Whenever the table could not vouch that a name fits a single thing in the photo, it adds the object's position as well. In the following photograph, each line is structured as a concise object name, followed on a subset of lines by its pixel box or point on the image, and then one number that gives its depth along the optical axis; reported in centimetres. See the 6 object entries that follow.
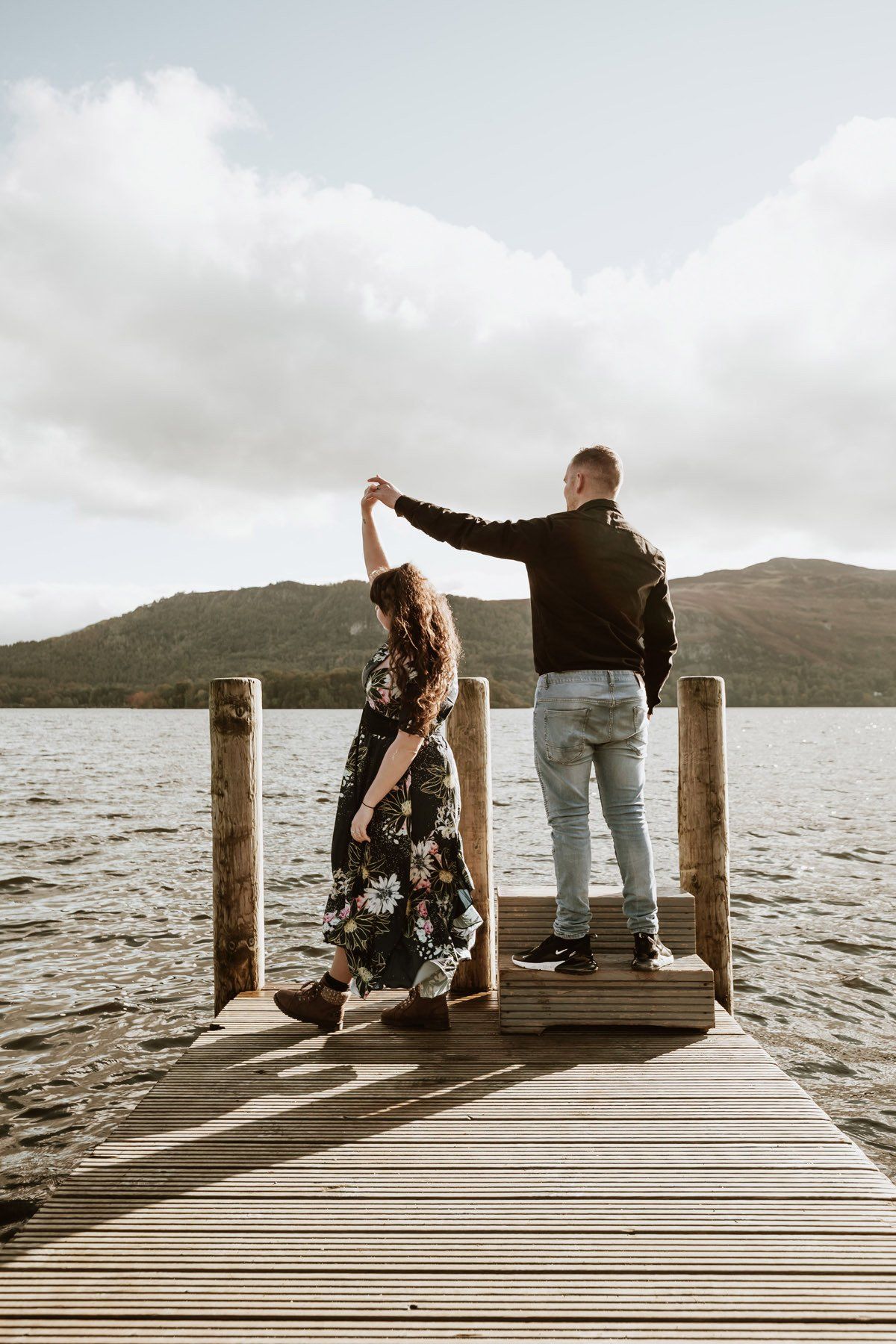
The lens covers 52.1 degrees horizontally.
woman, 459
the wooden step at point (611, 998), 471
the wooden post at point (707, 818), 593
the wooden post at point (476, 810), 566
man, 446
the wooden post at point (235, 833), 559
